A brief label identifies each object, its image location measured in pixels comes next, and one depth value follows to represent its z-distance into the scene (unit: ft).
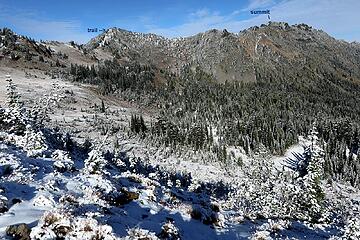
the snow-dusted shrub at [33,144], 97.07
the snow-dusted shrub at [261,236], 78.64
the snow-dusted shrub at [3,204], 56.87
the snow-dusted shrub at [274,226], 90.73
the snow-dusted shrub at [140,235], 55.19
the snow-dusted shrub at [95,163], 94.13
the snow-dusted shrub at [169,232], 62.59
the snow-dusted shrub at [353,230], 88.90
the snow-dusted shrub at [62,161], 88.43
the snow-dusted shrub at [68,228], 50.57
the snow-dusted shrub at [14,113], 117.70
